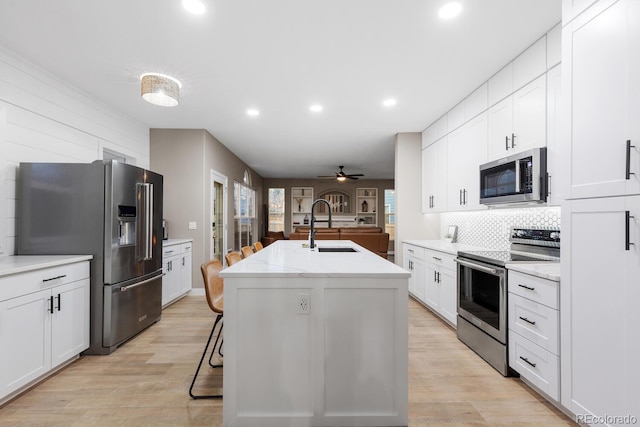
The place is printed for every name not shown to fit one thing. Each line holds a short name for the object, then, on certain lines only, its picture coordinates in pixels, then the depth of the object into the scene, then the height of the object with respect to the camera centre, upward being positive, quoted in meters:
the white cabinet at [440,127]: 4.27 +1.26
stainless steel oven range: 2.41 -0.64
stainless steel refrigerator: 2.74 -0.08
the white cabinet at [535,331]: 1.92 -0.79
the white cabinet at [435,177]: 4.35 +0.58
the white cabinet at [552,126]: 2.34 +0.70
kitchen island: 1.70 -0.75
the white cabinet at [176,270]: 4.09 -0.82
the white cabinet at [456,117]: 3.82 +1.27
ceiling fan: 8.31 +1.03
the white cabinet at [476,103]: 3.33 +1.29
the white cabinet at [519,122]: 2.54 +0.86
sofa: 6.38 -0.47
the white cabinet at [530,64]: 2.49 +1.30
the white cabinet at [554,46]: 2.30 +1.30
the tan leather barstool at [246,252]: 3.14 -0.39
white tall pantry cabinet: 1.46 +0.00
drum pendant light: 2.97 +1.24
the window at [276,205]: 11.30 +0.34
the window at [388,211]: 11.20 +0.13
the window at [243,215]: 7.13 -0.02
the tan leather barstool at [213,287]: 2.08 -0.53
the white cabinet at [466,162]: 3.45 +0.65
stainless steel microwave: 2.46 +0.32
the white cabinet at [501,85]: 2.89 +1.30
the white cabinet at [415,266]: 4.23 -0.77
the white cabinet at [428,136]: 4.70 +1.25
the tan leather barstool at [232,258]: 2.52 -0.37
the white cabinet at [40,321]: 2.02 -0.80
